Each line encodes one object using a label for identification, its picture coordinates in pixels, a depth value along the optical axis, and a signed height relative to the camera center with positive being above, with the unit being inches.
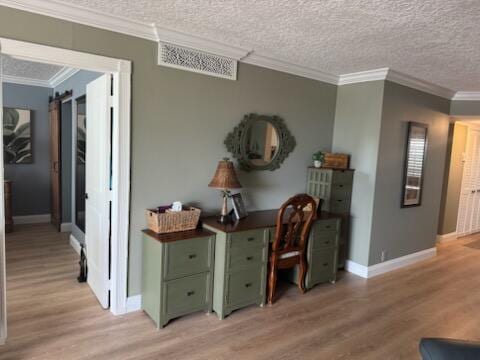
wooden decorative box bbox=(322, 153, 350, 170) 159.2 -2.3
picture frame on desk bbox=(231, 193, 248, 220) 127.6 -21.3
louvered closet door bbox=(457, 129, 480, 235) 234.5 -18.5
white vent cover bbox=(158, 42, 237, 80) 113.1 +30.7
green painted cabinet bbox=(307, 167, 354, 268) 154.1 -16.6
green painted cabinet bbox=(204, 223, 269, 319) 112.0 -40.2
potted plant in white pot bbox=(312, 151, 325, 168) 158.9 -1.9
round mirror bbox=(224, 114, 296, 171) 134.7 +3.9
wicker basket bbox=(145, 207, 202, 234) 108.8 -24.0
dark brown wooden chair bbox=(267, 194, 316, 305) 121.6 -32.5
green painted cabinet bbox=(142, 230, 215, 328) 104.0 -40.0
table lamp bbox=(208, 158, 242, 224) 117.6 -10.4
